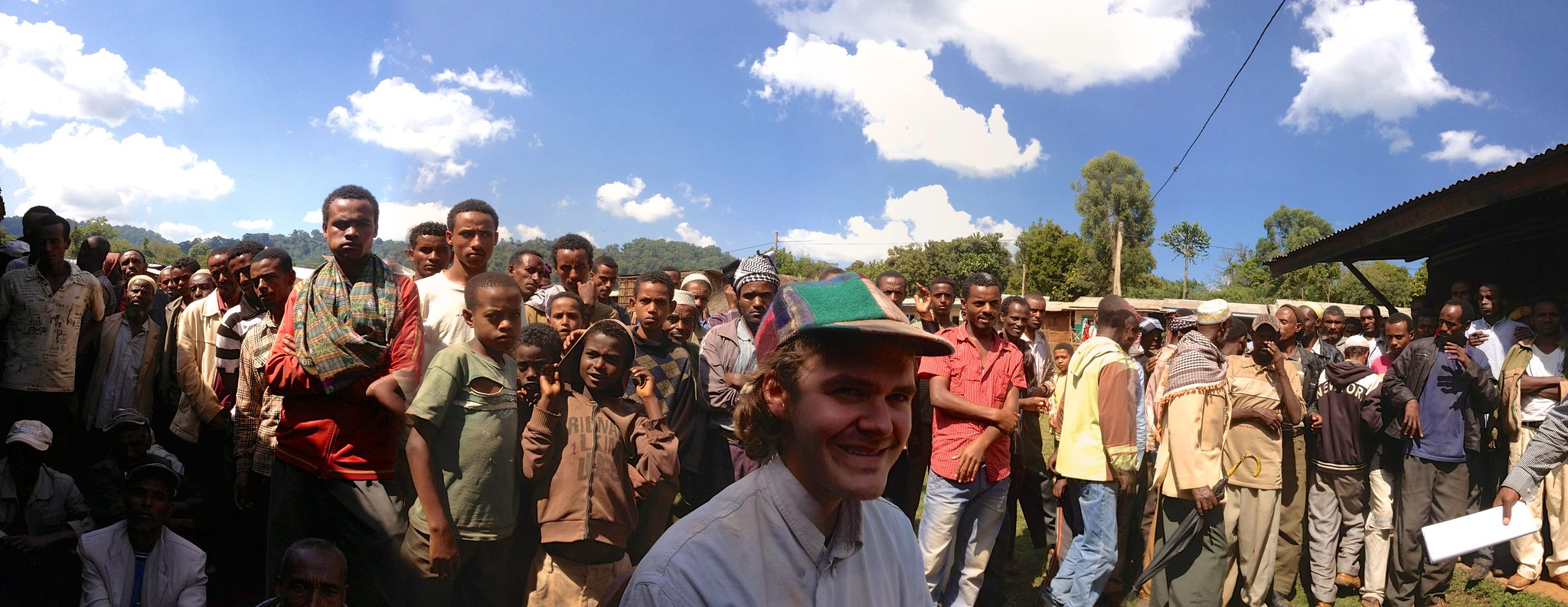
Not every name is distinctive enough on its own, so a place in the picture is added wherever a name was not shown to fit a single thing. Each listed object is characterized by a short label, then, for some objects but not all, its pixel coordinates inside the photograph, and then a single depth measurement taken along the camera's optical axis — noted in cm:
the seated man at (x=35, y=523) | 382
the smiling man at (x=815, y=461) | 129
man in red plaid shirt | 430
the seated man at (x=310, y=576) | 284
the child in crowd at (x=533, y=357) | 333
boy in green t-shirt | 295
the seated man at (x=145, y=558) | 349
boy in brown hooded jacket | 322
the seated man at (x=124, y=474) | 410
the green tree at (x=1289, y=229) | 6324
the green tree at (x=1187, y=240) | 5484
